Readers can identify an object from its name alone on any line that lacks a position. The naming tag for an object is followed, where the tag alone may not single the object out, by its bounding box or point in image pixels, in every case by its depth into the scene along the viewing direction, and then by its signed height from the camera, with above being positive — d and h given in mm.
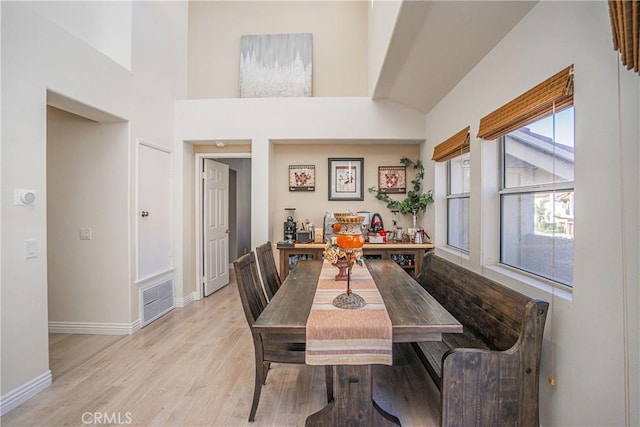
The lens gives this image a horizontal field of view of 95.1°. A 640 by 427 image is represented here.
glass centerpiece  1770 -224
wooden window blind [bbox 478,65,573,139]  1497 +627
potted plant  4020 +193
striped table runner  1457 -650
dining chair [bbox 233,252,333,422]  1863 -895
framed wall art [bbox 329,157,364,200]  4273 +488
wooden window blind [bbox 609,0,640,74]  939 +606
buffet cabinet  3748 -535
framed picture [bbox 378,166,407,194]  4223 +454
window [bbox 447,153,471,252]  3029 +114
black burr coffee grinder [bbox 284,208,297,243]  4066 -258
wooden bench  1443 -834
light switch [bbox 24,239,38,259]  2072 -265
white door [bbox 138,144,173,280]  3316 -5
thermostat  2010 +101
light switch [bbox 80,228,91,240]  3102 -232
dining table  1492 -604
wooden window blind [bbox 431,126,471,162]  2688 +653
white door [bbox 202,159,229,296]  4406 -221
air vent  3355 -1086
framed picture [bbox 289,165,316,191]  4293 +493
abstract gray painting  4316 +2170
